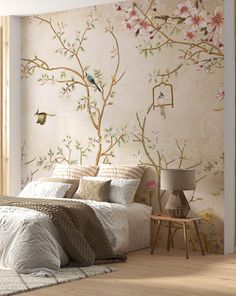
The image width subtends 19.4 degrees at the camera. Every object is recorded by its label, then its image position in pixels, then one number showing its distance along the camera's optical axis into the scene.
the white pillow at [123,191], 7.04
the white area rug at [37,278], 5.01
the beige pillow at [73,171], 7.57
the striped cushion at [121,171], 7.23
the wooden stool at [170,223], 6.61
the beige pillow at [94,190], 6.98
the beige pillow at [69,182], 7.19
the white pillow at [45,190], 7.19
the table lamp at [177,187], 6.61
